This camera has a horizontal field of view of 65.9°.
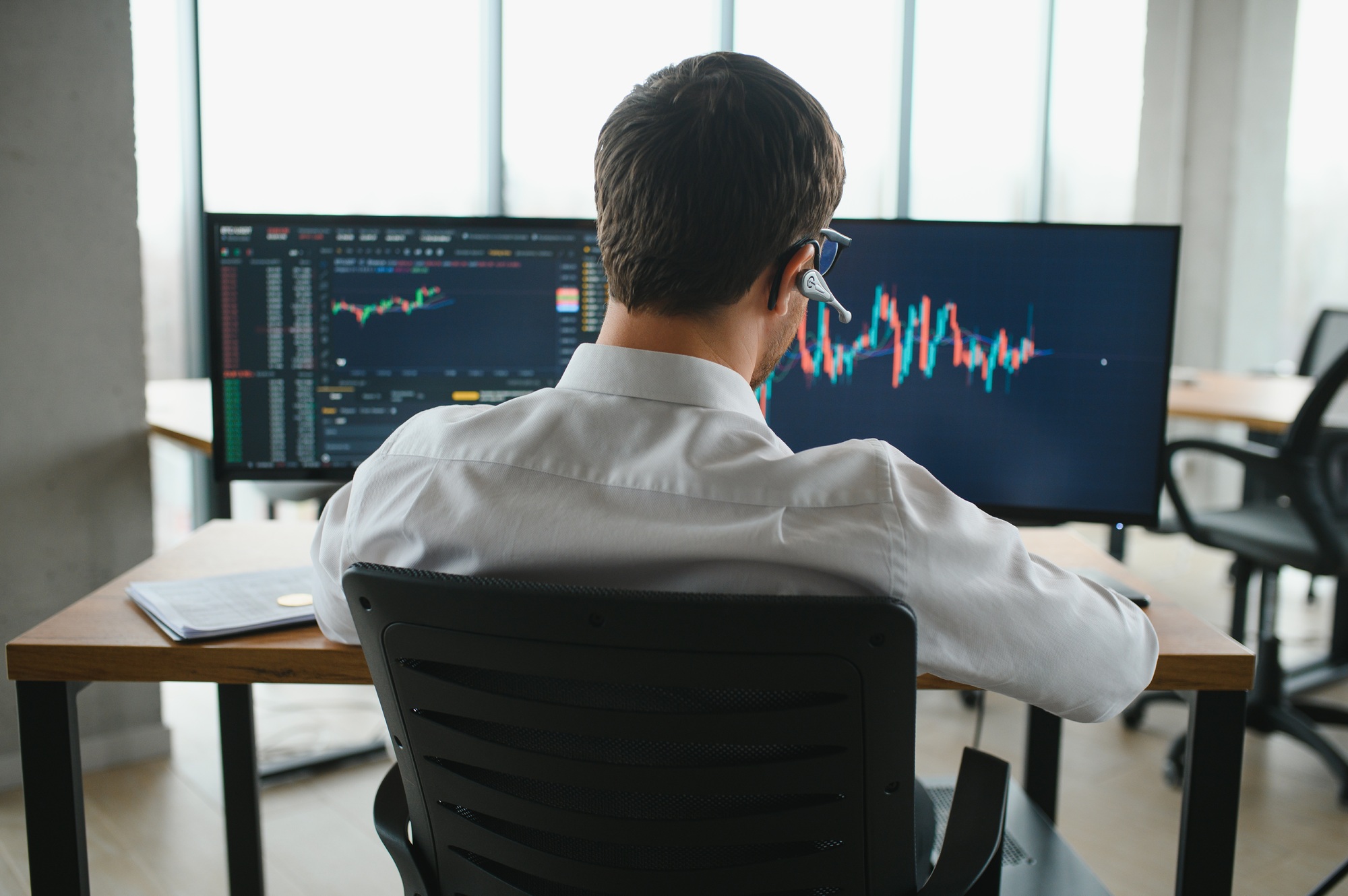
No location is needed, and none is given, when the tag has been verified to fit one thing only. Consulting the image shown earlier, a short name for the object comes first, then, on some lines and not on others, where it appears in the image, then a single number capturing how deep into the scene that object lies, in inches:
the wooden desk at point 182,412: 88.0
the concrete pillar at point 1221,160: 198.5
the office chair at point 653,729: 25.6
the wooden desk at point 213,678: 42.7
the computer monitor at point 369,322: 56.1
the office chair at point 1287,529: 87.1
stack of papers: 45.2
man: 29.1
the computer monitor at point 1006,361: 52.5
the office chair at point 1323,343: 143.5
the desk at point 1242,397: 105.4
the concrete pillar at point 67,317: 81.4
